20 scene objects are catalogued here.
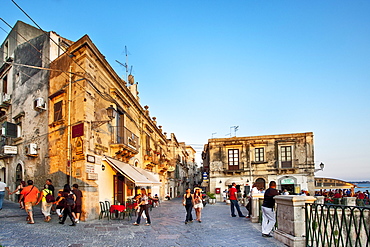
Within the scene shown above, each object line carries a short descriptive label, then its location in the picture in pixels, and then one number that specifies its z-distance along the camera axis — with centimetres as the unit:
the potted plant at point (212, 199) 2280
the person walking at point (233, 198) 1238
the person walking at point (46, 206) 991
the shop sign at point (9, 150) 1525
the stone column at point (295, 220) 628
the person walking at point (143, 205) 999
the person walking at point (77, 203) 1013
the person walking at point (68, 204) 929
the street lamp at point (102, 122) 1215
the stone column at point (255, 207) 1060
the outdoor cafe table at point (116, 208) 1095
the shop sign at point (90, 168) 1128
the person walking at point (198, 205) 1088
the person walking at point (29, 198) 920
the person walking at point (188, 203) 1050
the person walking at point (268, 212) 768
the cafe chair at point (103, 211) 1144
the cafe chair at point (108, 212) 1140
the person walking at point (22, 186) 1148
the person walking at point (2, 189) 1155
